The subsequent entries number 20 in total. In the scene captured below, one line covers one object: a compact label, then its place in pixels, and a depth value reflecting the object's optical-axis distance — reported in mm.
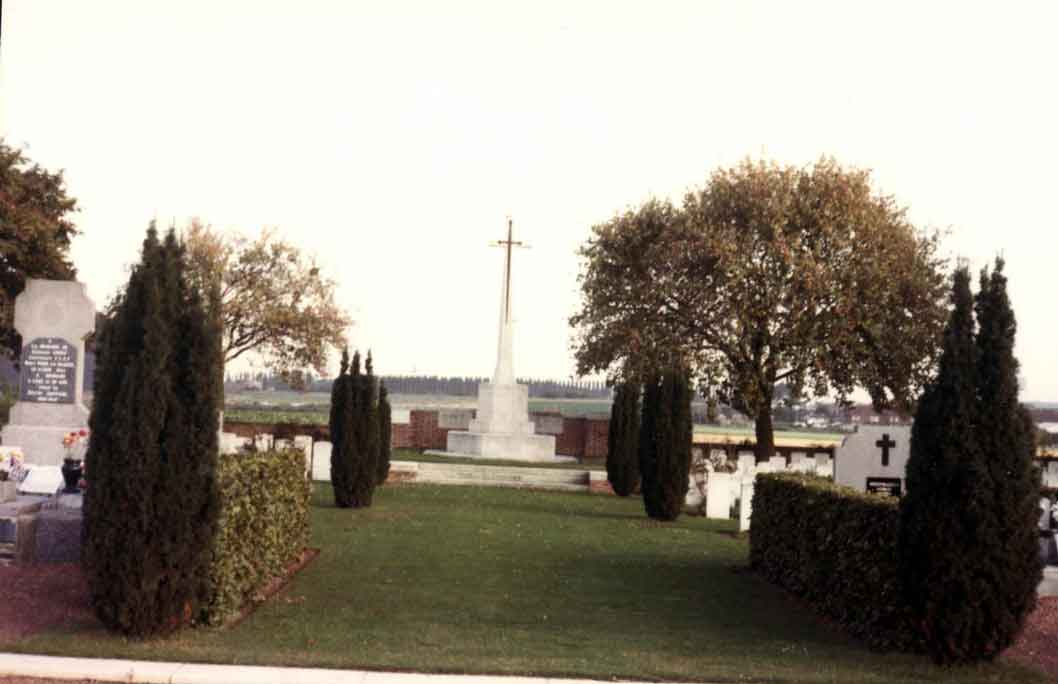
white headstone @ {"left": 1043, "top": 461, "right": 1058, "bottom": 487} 27097
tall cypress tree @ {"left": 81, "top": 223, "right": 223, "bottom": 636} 9594
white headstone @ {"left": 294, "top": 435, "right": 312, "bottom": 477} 30422
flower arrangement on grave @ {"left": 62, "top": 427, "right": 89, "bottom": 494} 15125
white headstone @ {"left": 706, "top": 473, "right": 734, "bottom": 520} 25062
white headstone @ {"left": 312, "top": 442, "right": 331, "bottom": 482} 29797
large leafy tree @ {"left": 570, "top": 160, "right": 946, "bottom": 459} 33938
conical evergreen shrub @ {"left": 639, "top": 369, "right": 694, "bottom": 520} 23438
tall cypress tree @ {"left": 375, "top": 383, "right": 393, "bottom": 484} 27672
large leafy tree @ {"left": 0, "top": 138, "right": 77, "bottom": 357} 35062
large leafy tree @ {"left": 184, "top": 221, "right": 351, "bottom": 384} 46500
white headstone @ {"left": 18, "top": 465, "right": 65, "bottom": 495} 16656
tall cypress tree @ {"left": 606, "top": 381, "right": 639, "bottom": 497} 30766
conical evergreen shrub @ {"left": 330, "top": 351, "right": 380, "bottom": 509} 22578
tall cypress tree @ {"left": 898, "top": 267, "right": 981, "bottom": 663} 9445
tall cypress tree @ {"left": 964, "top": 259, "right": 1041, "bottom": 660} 9430
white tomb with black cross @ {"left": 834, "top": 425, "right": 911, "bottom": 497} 14164
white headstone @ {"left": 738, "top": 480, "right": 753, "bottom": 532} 21438
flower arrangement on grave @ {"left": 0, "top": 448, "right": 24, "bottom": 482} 17562
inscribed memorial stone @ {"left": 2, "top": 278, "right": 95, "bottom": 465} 20203
